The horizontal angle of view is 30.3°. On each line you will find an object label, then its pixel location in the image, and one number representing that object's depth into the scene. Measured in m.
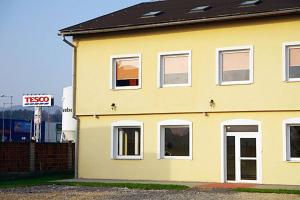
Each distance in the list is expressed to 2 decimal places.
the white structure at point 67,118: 39.34
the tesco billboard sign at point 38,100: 50.84
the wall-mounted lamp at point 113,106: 21.94
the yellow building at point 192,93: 19.06
